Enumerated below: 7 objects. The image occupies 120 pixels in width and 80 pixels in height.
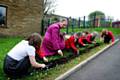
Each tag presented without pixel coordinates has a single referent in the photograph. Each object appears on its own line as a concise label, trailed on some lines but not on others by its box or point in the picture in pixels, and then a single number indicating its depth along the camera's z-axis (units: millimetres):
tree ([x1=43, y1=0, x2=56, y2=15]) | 22110
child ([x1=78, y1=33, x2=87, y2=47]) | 6201
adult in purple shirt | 4988
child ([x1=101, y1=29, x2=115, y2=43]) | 7513
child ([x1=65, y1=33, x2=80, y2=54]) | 5362
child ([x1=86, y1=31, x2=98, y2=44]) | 6882
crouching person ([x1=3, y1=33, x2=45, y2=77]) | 3305
